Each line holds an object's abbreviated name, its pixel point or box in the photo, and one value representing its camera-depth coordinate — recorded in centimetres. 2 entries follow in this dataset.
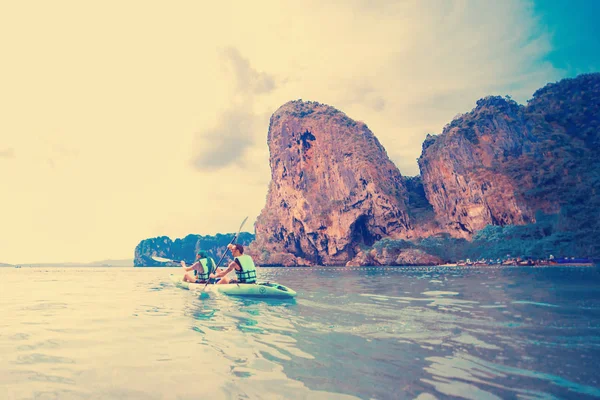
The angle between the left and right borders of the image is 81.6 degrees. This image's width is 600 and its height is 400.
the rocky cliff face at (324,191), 12131
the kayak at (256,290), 1733
